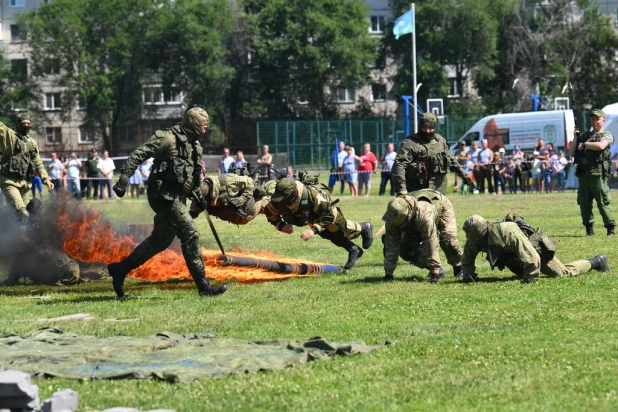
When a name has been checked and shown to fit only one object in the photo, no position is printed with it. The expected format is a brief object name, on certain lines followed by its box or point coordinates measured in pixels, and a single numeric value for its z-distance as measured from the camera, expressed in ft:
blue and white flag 149.84
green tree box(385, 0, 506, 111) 252.62
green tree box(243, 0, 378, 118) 251.60
